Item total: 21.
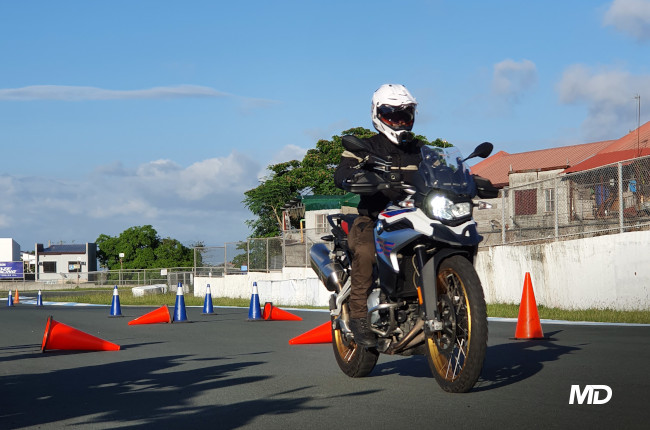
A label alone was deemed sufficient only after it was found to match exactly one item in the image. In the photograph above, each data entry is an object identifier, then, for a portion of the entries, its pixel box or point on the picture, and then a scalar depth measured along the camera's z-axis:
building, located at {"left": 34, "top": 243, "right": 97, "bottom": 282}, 133.88
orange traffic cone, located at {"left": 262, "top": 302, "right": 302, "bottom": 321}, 18.48
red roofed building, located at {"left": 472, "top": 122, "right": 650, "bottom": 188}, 40.72
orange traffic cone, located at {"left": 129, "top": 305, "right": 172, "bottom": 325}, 18.27
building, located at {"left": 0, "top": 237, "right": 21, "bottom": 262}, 133.38
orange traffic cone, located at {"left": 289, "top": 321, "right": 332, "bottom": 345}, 11.28
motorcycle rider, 6.95
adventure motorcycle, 5.95
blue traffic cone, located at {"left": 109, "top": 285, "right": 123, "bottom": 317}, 22.46
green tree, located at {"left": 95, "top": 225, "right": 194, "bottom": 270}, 114.56
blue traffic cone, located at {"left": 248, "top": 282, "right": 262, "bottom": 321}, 18.62
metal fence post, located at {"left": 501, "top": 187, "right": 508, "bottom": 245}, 21.47
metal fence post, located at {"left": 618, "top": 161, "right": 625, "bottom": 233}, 16.44
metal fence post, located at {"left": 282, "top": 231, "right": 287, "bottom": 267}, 35.81
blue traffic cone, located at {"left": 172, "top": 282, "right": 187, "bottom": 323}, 18.64
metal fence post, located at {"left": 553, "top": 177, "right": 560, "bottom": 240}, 19.14
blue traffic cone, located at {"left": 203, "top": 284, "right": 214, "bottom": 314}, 23.17
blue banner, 97.71
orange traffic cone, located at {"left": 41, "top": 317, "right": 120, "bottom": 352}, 11.14
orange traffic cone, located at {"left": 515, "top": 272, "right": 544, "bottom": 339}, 11.09
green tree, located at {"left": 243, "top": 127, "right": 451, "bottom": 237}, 68.88
